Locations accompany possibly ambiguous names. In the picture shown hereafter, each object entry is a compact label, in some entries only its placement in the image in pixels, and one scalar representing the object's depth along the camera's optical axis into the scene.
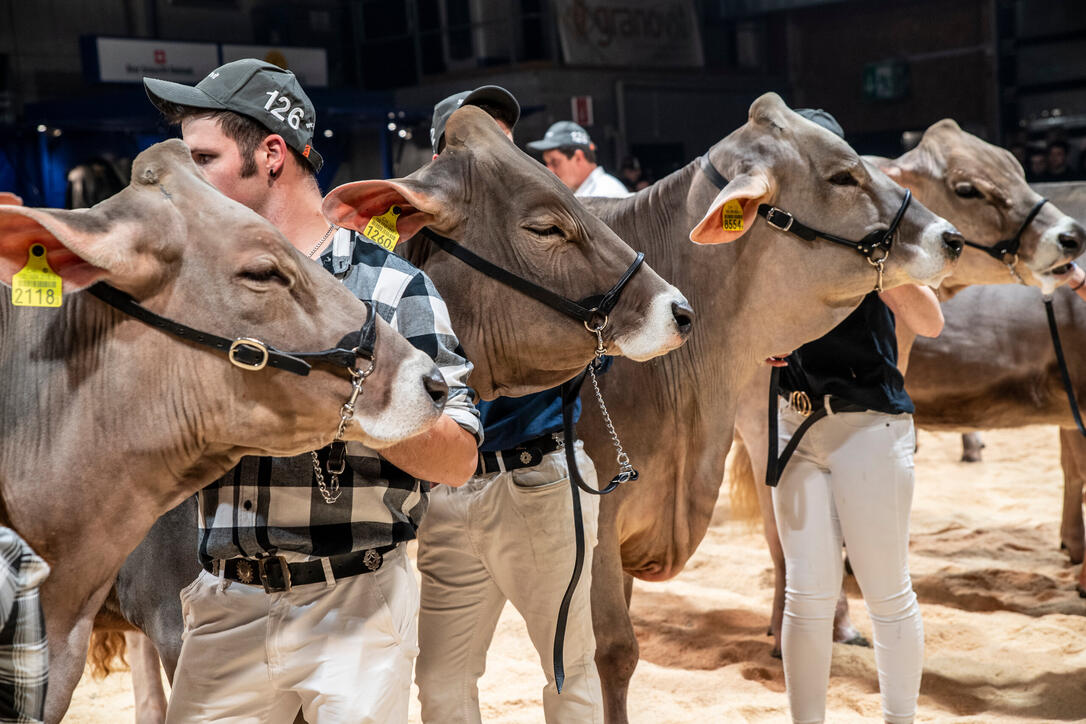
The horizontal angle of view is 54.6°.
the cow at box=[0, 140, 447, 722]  1.60
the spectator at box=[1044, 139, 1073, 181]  9.87
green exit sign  19.02
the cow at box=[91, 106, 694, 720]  2.23
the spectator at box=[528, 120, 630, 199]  6.59
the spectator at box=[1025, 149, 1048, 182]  9.82
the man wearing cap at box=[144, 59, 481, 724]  1.92
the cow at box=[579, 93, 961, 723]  2.95
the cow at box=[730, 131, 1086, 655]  3.93
